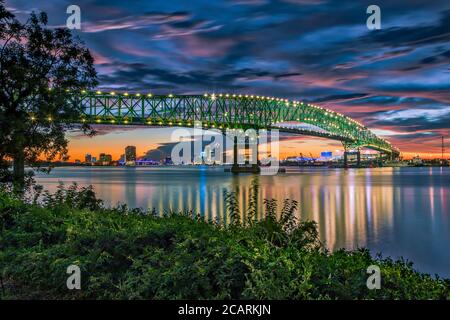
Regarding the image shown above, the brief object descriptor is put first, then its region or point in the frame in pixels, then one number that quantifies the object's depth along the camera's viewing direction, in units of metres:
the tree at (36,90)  17.81
